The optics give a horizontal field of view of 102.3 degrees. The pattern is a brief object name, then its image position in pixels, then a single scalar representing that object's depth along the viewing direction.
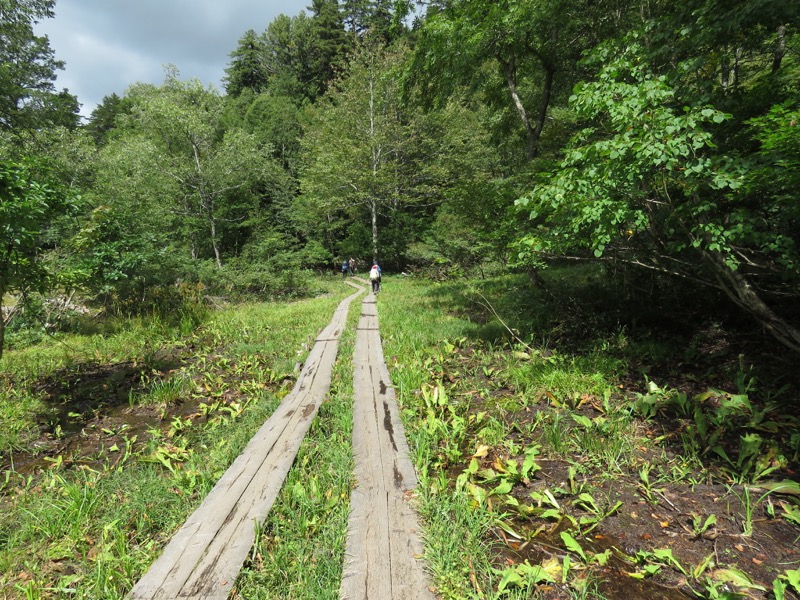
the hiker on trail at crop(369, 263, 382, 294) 15.58
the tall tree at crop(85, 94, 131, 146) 48.38
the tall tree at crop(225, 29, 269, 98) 50.69
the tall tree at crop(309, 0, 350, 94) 44.13
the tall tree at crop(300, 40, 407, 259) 21.97
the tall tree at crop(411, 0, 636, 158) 6.86
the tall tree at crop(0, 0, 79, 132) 9.53
